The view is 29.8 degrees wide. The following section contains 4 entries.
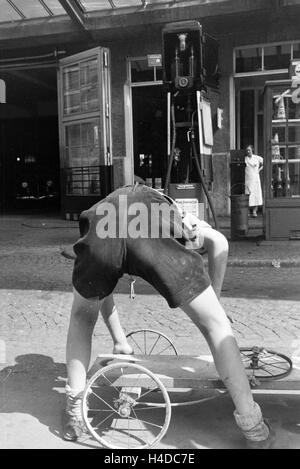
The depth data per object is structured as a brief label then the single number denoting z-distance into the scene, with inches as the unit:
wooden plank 124.1
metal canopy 469.4
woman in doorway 495.5
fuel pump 323.6
